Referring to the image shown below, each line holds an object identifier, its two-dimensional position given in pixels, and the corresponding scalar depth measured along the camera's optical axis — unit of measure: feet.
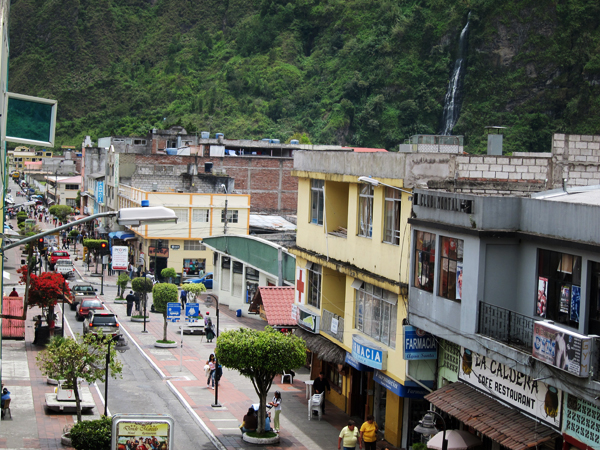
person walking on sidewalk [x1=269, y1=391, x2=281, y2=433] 75.31
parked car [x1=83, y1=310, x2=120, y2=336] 115.85
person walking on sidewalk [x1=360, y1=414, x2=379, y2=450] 67.51
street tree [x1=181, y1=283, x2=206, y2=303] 148.65
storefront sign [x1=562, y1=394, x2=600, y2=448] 46.14
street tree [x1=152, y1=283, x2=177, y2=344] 130.41
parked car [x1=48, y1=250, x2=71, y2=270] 202.18
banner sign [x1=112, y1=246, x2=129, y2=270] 164.96
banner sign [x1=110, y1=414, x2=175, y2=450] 54.39
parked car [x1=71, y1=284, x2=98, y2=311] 156.35
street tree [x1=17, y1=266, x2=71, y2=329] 112.27
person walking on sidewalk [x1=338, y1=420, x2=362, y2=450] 66.69
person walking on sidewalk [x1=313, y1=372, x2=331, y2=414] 83.56
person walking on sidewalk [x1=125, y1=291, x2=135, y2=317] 140.33
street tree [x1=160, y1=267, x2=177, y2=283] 178.09
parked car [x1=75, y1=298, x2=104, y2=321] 135.23
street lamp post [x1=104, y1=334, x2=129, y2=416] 113.50
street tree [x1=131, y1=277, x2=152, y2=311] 146.10
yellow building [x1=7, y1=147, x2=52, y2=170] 595.02
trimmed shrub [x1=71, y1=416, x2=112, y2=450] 63.62
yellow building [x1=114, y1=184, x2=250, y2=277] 195.52
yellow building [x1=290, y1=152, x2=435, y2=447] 70.18
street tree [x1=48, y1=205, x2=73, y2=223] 294.87
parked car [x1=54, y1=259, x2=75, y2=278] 180.04
